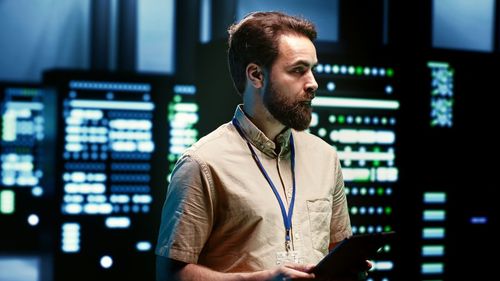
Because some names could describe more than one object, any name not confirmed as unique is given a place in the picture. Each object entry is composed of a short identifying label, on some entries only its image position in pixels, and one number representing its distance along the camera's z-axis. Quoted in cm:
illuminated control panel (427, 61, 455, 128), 341
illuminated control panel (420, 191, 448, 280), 337
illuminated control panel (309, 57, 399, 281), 322
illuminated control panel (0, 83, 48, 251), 451
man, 164
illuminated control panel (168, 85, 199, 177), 404
